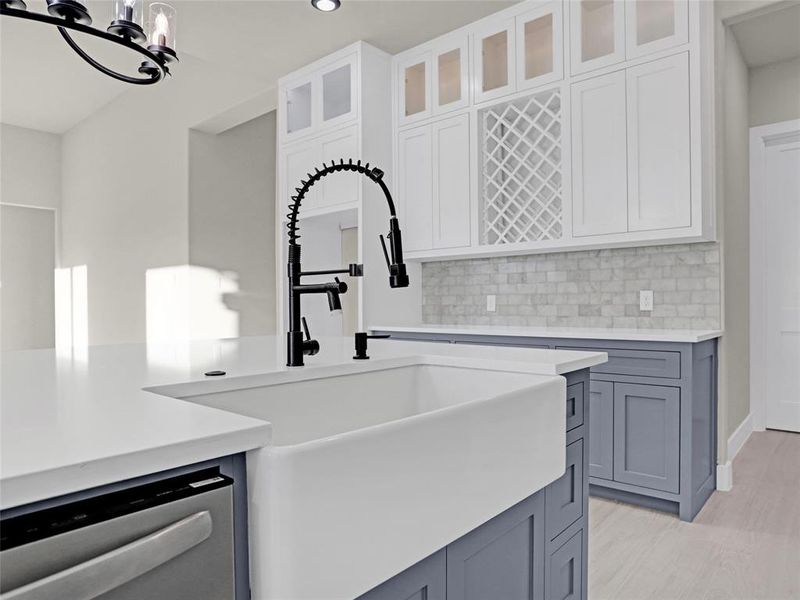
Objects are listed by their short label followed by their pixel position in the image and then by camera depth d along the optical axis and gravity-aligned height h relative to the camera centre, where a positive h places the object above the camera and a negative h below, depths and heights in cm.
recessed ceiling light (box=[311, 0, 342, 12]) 323 +168
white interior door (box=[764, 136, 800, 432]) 414 +4
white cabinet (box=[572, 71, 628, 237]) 303 +75
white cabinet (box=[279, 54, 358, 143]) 393 +143
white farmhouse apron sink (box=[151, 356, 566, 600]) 65 -26
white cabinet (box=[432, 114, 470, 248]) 367 +74
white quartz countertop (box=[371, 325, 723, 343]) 262 -21
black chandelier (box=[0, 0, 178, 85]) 148 +80
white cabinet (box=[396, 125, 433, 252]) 387 +76
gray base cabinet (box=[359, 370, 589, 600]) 92 -50
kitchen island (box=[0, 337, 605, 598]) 58 -17
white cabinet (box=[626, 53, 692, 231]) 281 +76
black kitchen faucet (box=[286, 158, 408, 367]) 129 +2
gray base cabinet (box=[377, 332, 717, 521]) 259 -63
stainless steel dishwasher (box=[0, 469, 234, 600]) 51 -25
